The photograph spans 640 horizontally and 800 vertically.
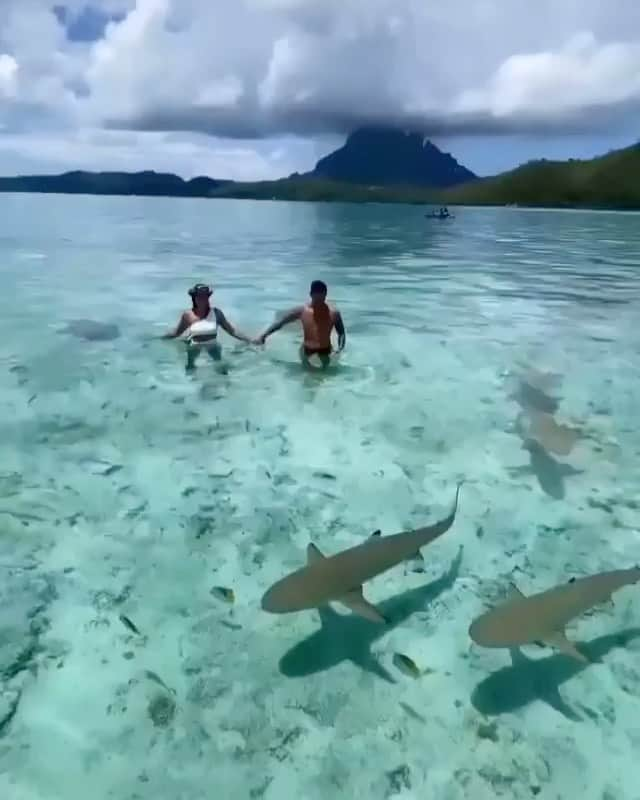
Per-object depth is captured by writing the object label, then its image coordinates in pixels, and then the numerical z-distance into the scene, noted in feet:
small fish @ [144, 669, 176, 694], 16.03
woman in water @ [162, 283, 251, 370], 42.93
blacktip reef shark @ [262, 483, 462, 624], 15.93
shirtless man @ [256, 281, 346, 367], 39.96
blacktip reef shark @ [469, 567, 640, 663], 15.39
